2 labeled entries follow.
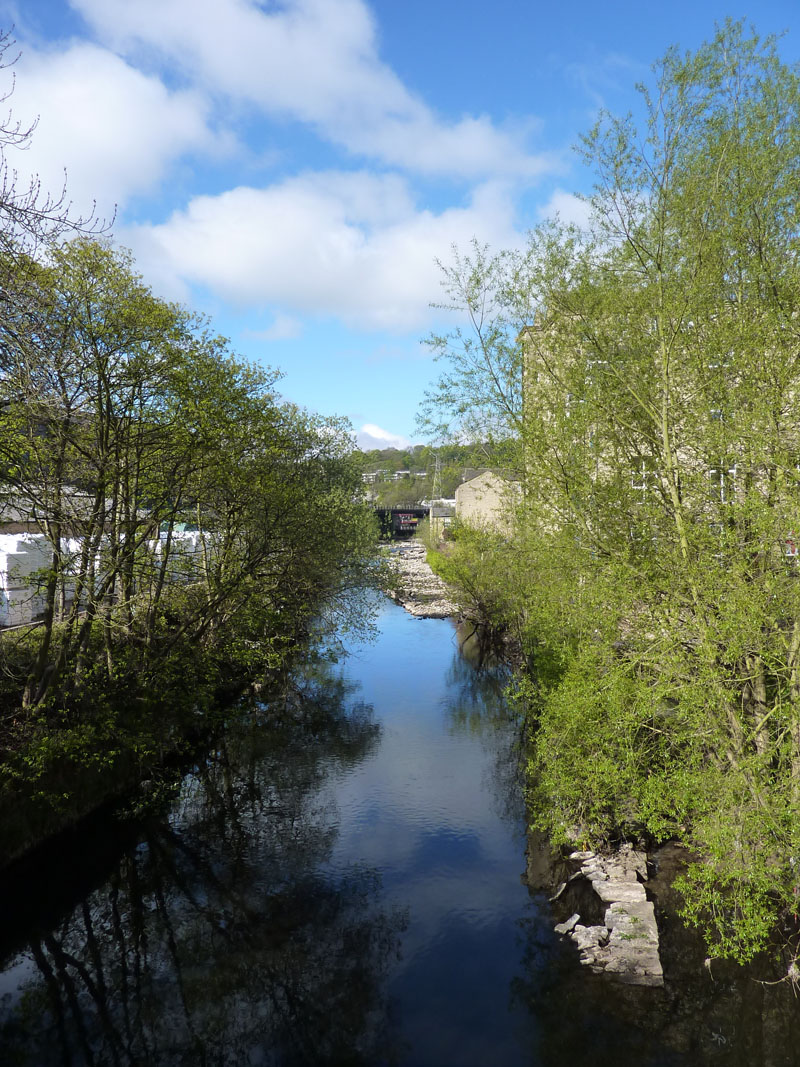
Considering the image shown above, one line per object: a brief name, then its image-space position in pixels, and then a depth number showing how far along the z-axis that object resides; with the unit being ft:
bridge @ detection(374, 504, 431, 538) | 335.79
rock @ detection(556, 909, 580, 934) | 38.22
